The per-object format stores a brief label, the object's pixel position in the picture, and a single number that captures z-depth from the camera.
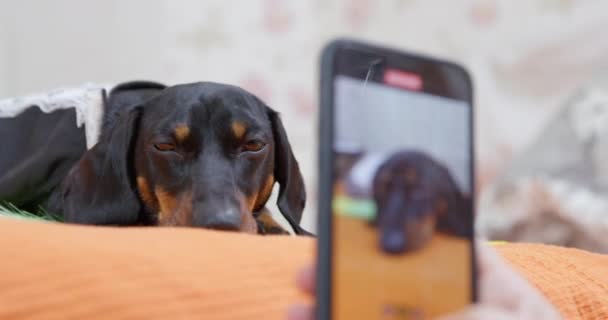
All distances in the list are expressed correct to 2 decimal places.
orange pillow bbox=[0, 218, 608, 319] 0.49
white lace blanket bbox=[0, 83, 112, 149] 0.85
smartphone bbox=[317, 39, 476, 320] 0.42
